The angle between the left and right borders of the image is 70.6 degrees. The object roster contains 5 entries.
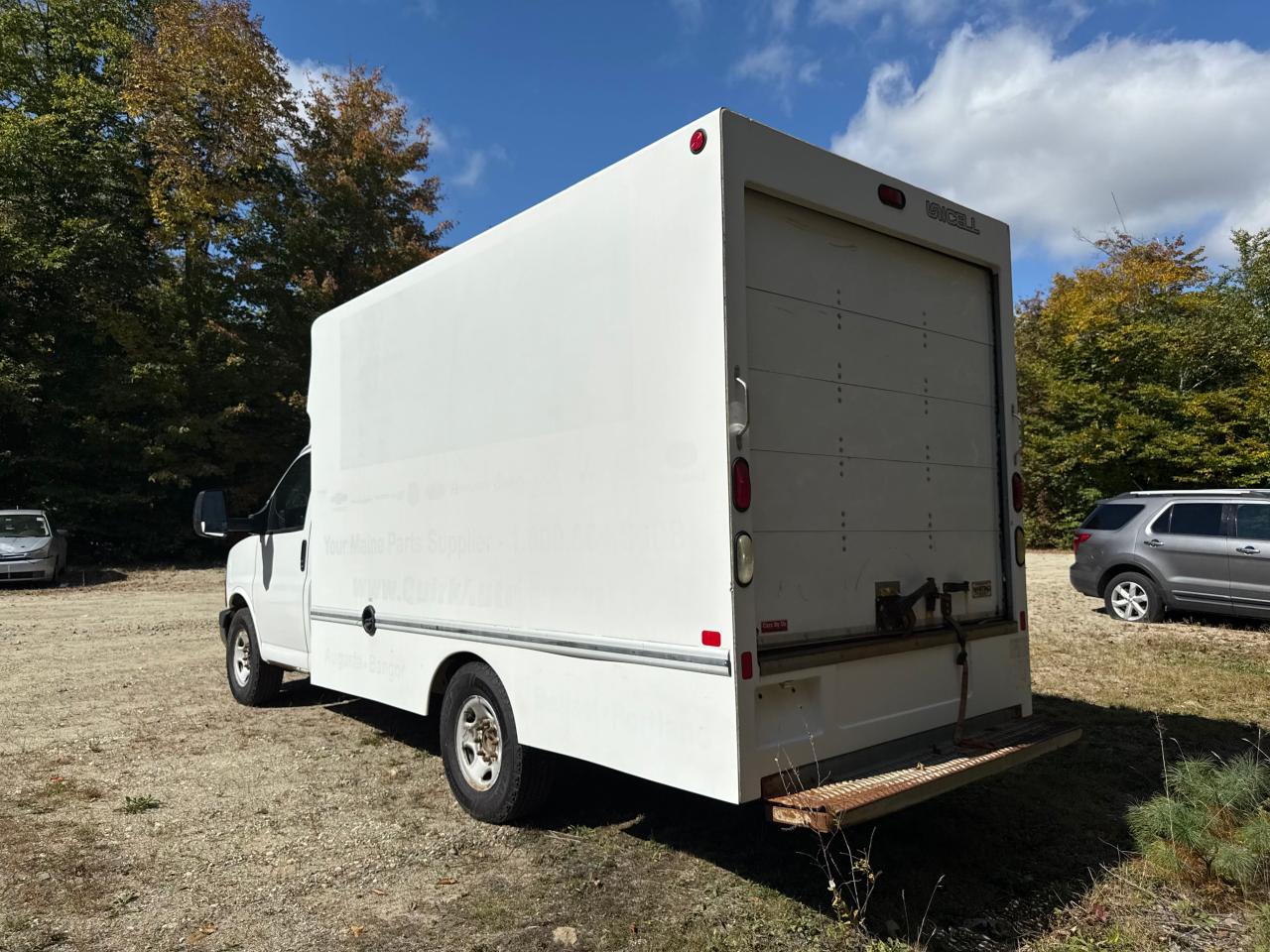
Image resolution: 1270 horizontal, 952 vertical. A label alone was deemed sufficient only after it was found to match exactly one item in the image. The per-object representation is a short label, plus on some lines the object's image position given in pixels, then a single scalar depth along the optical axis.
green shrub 3.62
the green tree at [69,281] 21.89
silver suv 9.95
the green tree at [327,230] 24.12
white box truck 3.51
